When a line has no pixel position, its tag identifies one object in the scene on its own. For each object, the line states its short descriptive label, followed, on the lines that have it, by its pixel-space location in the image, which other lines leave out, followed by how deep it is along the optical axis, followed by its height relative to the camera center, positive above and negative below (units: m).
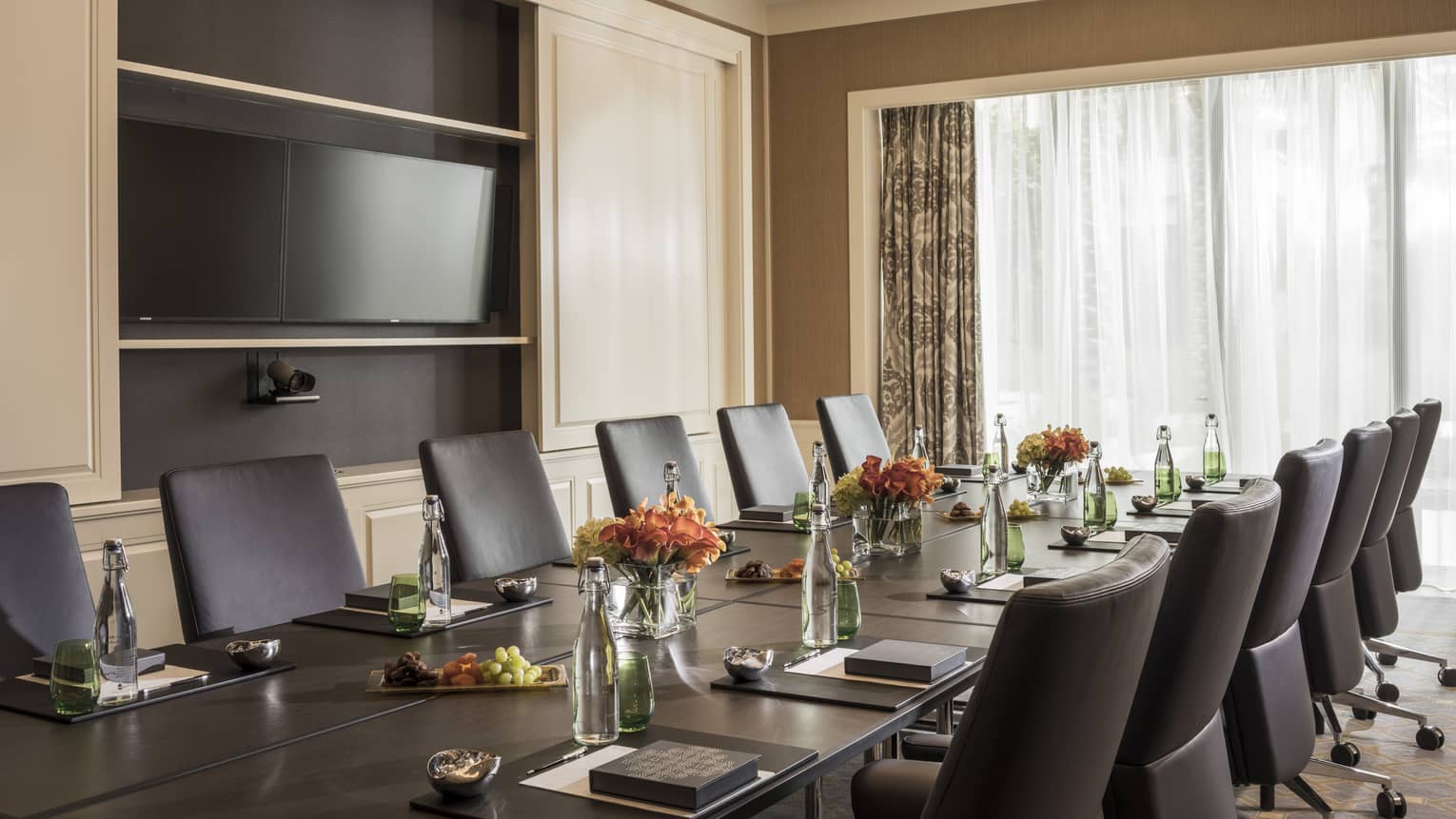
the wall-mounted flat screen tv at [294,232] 3.95 +0.63
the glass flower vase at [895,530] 3.01 -0.29
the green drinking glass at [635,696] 1.64 -0.37
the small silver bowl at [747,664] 1.88 -0.38
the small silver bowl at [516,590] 2.54 -0.35
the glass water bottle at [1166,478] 3.87 -0.22
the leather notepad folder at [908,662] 1.87 -0.38
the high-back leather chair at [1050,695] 1.27 -0.30
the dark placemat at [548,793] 1.39 -0.43
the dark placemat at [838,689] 1.78 -0.40
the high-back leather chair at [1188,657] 1.85 -0.37
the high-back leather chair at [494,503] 3.10 -0.23
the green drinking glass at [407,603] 2.28 -0.34
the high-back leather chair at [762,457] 4.18 -0.16
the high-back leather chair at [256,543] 2.54 -0.27
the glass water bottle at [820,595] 2.07 -0.30
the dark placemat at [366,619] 2.34 -0.39
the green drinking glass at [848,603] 2.11 -0.32
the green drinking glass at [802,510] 3.31 -0.26
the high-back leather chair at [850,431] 4.64 -0.09
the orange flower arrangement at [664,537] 2.10 -0.21
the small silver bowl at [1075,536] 3.06 -0.31
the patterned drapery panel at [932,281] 6.49 +0.65
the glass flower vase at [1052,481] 3.90 -0.24
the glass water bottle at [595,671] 1.58 -0.32
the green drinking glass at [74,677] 1.77 -0.36
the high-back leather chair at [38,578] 2.32 -0.30
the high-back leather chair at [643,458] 3.70 -0.14
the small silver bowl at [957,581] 2.51 -0.34
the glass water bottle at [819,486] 2.41 -0.15
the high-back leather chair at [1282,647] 2.38 -0.48
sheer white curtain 5.88 +0.71
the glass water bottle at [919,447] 3.54 -0.11
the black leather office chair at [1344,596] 3.00 -0.47
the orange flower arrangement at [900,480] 2.91 -0.17
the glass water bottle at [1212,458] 4.28 -0.18
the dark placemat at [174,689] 1.81 -0.41
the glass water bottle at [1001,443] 4.06 -0.12
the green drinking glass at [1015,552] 2.76 -0.32
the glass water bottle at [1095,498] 3.27 -0.24
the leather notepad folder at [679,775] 1.38 -0.40
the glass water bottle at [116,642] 1.82 -0.32
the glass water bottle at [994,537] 2.65 -0.27
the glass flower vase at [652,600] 2.17 -0.33
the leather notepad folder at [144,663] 2.00 -0.39
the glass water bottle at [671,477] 2.73 -0.15
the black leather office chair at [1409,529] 4.11 -0.42
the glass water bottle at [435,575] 2.31 -0.30
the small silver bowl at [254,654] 2.01 -0.38
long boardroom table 1.44 -0.42
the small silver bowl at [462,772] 1.39 -0.40
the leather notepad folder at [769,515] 3.64 -0.30
